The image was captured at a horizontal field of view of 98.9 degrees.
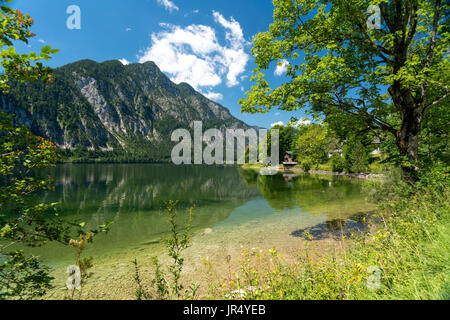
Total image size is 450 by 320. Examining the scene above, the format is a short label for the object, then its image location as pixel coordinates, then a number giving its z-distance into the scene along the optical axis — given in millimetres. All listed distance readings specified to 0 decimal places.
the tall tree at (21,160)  2855
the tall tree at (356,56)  6969
